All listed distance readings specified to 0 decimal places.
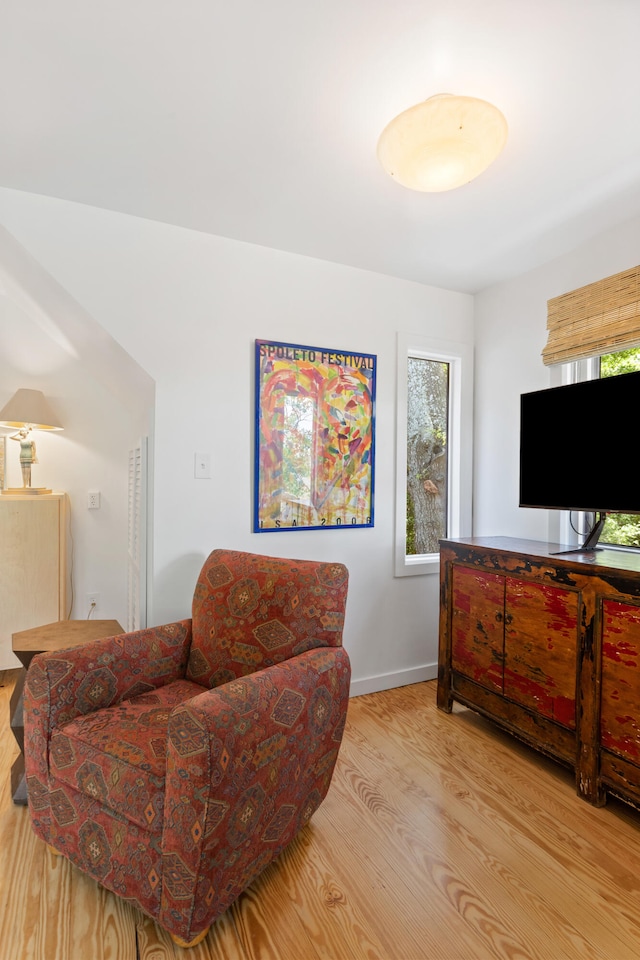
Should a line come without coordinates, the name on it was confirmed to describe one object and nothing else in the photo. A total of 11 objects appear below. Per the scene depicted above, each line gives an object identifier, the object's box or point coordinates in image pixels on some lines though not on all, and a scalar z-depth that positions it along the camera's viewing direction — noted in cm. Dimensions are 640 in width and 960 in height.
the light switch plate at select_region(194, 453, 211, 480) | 241
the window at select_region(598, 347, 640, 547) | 236
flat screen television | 203
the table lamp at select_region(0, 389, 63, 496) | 283
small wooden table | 185
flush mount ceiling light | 138
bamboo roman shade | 222
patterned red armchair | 119
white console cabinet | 278
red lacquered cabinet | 178
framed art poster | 256
